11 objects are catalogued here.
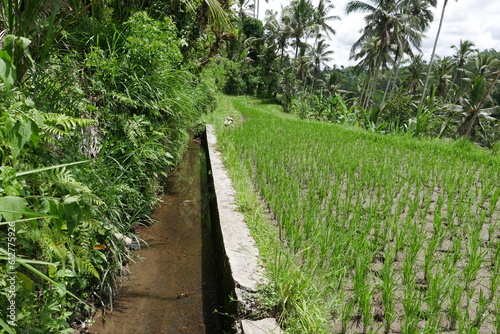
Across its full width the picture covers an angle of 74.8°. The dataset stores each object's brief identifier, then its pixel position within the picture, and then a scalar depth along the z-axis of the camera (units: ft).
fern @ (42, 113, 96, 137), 4.75
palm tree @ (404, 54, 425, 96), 109.50
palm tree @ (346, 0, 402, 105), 67.90
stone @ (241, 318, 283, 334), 5.11
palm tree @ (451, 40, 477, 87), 92.84
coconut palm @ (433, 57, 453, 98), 94.93
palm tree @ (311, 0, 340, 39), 96.12
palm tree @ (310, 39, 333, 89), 107.24
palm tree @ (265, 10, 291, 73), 98.78
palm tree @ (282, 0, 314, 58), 92.58
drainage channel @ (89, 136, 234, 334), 6.50
